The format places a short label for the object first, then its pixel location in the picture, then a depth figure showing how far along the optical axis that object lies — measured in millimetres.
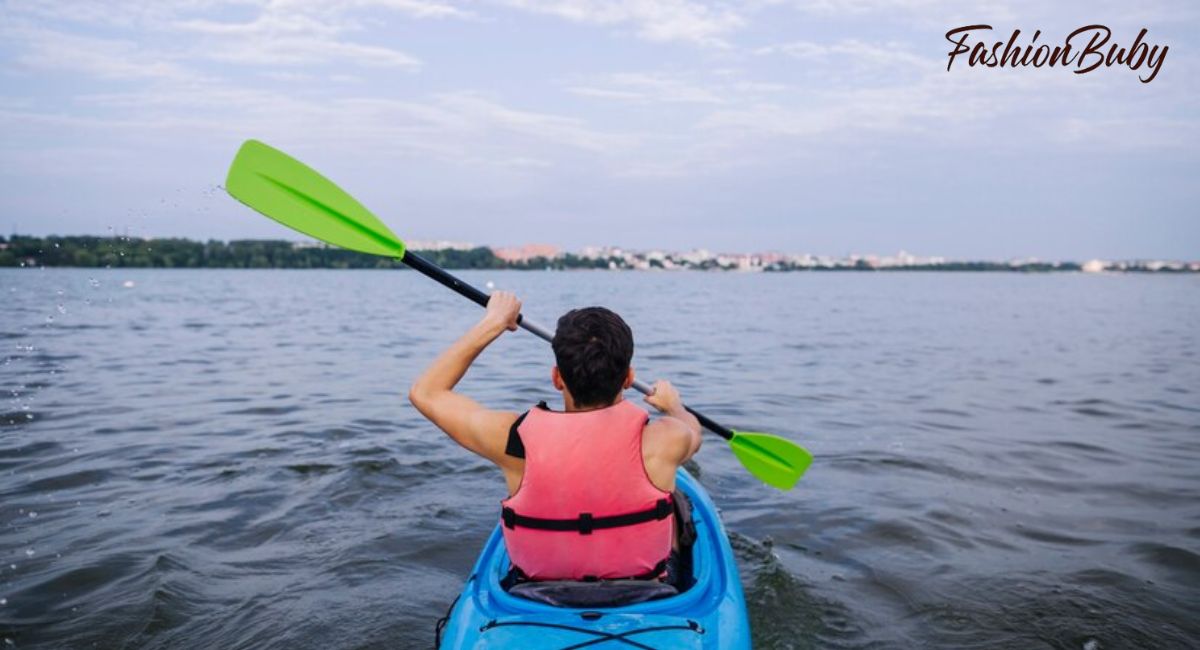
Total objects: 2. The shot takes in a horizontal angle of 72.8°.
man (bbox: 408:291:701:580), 2518
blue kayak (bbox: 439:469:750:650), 2453
